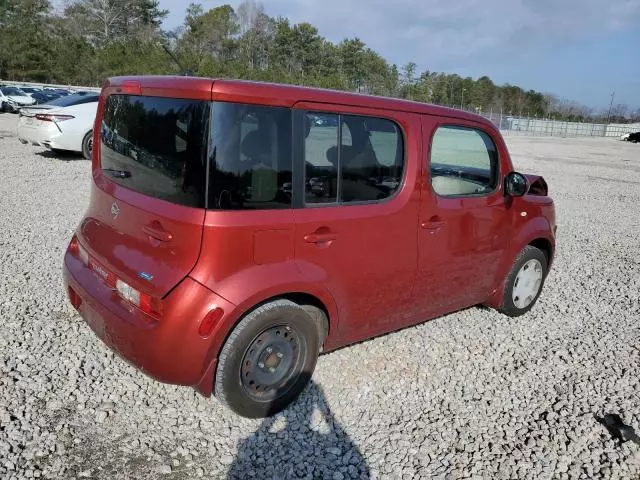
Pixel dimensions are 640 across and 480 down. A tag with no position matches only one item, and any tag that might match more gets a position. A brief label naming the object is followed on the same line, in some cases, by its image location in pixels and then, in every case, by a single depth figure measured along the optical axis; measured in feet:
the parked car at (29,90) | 100.57
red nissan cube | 8.48
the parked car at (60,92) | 104.26
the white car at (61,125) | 36.35
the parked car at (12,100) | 94.17
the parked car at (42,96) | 95.36
